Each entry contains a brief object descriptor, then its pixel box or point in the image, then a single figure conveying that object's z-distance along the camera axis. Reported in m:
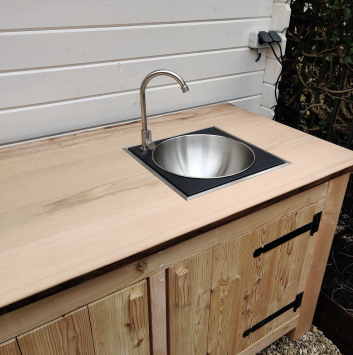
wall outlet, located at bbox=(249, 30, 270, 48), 1.76
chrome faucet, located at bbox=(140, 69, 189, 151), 1.15
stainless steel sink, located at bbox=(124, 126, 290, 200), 1.17
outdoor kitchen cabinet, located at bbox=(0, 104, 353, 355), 0.82
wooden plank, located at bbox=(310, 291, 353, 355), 1.59
